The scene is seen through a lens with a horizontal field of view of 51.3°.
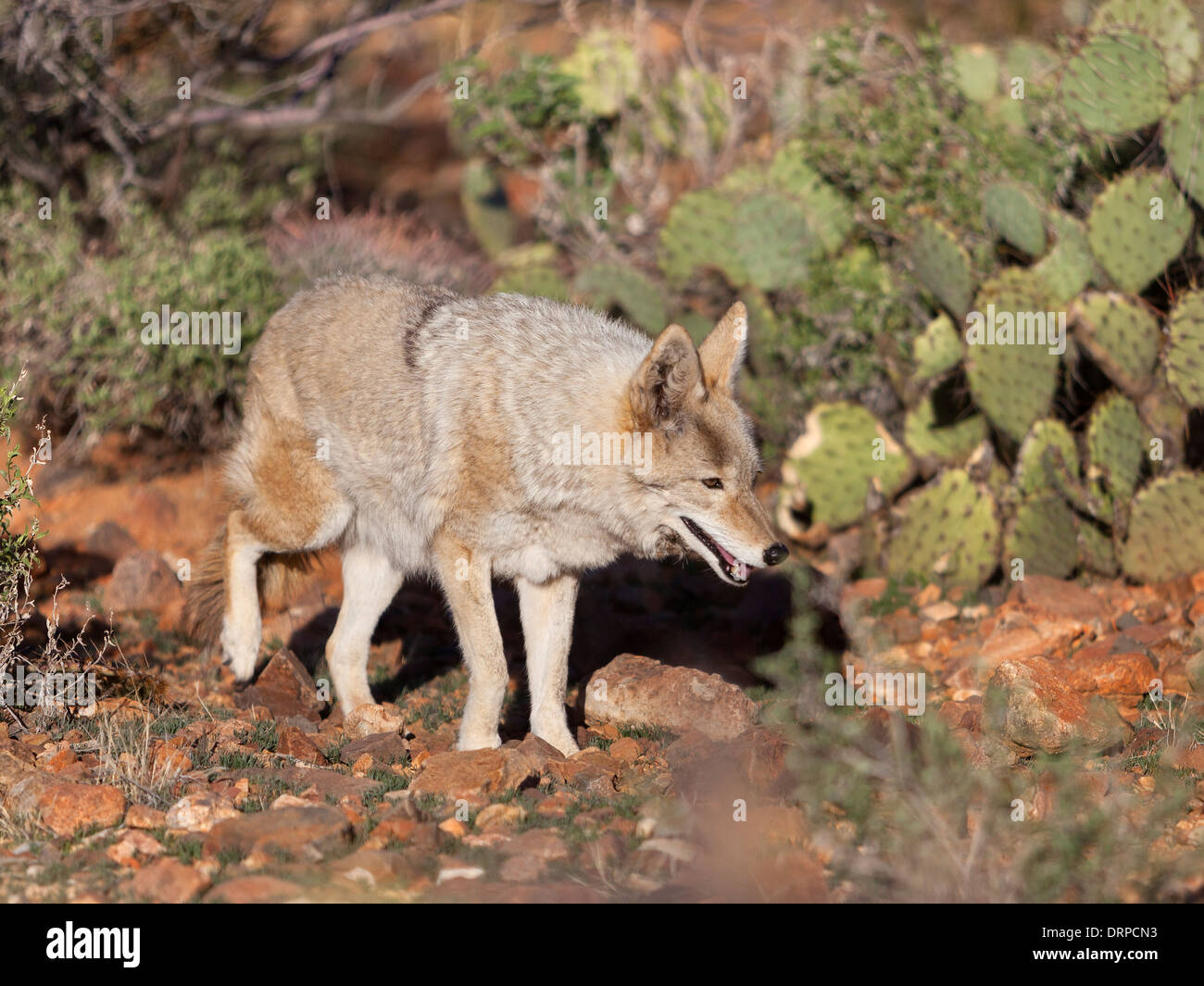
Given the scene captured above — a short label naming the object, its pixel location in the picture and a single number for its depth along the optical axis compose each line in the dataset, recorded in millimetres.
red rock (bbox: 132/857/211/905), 4242
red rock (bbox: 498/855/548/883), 4500
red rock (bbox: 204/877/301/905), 4207
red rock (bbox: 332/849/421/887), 4414
